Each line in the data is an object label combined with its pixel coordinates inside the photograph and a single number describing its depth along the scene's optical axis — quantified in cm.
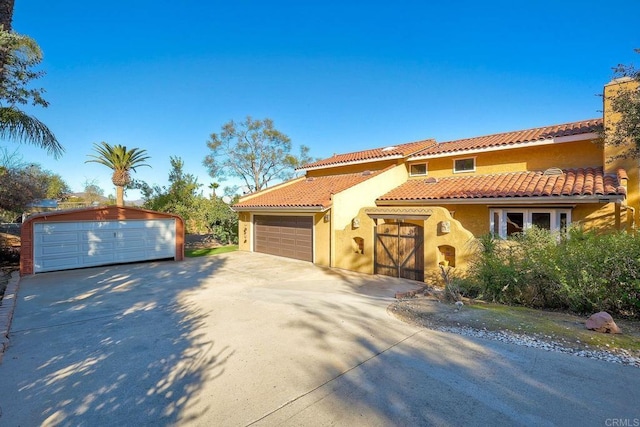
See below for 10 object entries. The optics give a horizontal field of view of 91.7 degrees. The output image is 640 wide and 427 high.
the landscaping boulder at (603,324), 561
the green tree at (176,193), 2472
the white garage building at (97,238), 1384
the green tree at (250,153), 3994
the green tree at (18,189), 1719
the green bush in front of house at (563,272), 648
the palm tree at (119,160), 2527
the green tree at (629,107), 867
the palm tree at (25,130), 842
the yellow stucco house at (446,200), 1173
